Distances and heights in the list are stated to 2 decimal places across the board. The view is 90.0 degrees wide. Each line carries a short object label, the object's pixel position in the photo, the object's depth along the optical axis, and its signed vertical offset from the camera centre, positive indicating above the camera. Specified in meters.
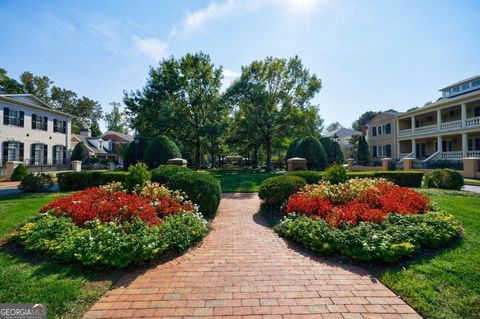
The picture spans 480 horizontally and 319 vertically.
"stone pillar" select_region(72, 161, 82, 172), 18.36 -0.09
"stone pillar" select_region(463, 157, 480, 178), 15.93 -0.31
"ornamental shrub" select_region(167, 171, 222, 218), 7.26 -0.79
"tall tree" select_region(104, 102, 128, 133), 60.34 +10.94
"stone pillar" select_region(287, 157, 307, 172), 13.09 -0.14
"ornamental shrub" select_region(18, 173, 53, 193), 11.30 -0.93
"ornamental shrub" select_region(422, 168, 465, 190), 11.34 -0.88
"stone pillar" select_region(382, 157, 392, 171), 20.03 -0.17
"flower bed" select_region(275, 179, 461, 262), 4.30 -1.31
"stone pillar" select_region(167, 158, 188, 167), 11.90 +0.06
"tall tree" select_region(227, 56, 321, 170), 22.83 +6.89
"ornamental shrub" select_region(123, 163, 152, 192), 7.45 -0.45
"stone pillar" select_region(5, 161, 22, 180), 17.78 -0.28
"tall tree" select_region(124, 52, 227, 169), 21.86 +5.99
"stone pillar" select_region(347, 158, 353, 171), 25.24 -0.19
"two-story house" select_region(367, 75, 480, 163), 20.14 +3.17
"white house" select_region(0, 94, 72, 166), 20.84 +3.22
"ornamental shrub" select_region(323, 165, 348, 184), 8.59 -0.46
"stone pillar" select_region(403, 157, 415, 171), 18.28 -0.09
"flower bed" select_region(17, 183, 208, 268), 4.06 -1.31
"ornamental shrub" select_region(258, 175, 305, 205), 7.99 -0.89
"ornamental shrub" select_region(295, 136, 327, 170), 16.50 +0.58
